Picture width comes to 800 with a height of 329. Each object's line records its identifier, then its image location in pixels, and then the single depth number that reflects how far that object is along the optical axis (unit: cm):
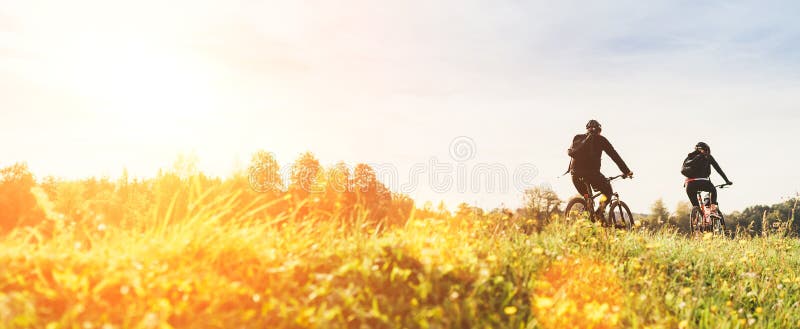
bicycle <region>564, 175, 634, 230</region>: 1191
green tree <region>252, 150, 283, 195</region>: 2378
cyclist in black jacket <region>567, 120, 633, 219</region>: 1174
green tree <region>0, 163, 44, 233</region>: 3294
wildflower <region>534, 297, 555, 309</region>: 504
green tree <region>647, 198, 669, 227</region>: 8798
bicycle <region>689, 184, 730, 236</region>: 1466
